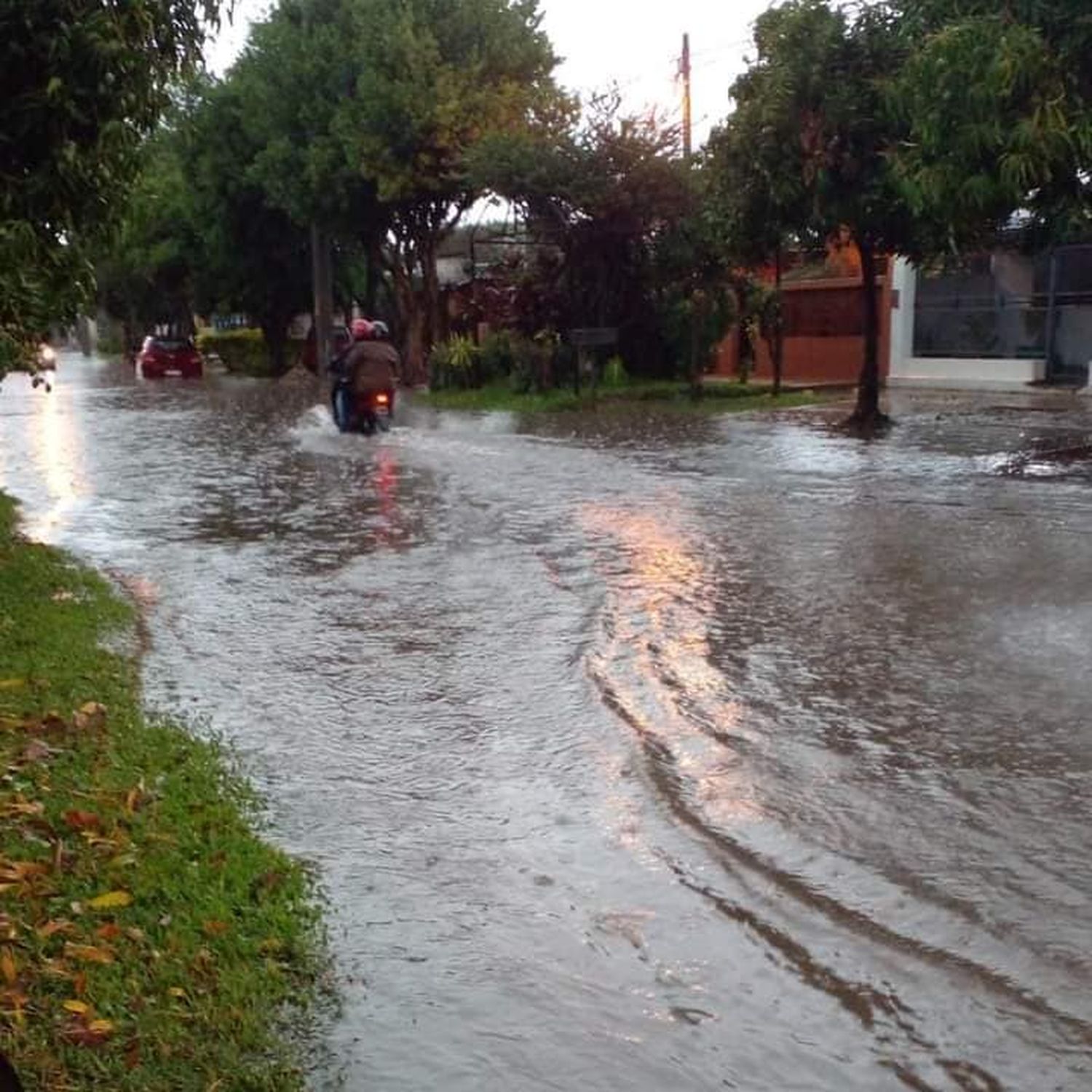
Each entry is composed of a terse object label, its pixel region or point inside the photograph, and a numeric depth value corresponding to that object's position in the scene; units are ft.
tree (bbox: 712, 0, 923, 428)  56.03
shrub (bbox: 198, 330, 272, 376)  158.61
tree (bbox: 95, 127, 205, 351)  126.62
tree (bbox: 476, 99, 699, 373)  79.41
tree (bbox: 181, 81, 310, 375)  115.65
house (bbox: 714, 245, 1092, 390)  92.89
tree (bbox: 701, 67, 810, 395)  58.13
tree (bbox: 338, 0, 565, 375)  89.86
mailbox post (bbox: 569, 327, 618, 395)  80.23
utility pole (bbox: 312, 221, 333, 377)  112.88
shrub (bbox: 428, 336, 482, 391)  93.35
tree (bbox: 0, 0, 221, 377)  18.58
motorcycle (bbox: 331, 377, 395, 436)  63.93
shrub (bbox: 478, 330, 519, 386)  90.53
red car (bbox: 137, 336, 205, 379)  142.92
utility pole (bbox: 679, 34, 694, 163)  84.51
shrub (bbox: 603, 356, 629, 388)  88.48
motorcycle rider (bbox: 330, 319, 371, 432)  63.67
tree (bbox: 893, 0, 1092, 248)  37.70
